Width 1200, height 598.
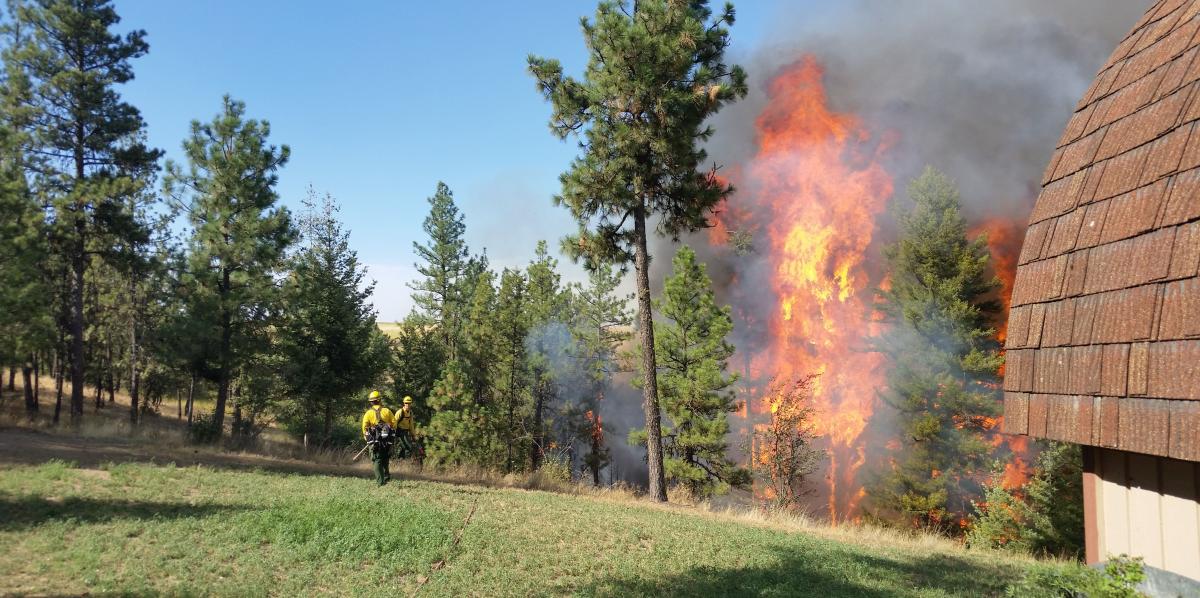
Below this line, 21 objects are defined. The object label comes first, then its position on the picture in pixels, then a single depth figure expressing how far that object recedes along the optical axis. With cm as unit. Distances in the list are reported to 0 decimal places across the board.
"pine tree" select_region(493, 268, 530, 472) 3297
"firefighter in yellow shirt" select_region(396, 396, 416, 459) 1473
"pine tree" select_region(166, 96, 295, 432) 2564
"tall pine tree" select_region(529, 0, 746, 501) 1623
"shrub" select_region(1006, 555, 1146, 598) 446
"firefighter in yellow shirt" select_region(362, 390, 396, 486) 1414
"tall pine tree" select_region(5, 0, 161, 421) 2344
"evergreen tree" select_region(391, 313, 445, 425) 3444
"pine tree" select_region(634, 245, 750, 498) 2817
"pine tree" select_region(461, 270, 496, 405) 3269
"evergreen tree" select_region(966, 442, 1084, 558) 1756
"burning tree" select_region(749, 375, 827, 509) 2756
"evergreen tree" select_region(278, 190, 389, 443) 2650
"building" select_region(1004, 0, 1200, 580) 446
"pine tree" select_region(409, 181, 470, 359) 4831
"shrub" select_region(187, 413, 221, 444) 2241
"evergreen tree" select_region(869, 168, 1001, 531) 2542
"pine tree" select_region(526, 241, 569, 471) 3609
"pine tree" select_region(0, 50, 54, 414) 2078
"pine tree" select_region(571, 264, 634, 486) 3972
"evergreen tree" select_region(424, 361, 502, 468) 2755
